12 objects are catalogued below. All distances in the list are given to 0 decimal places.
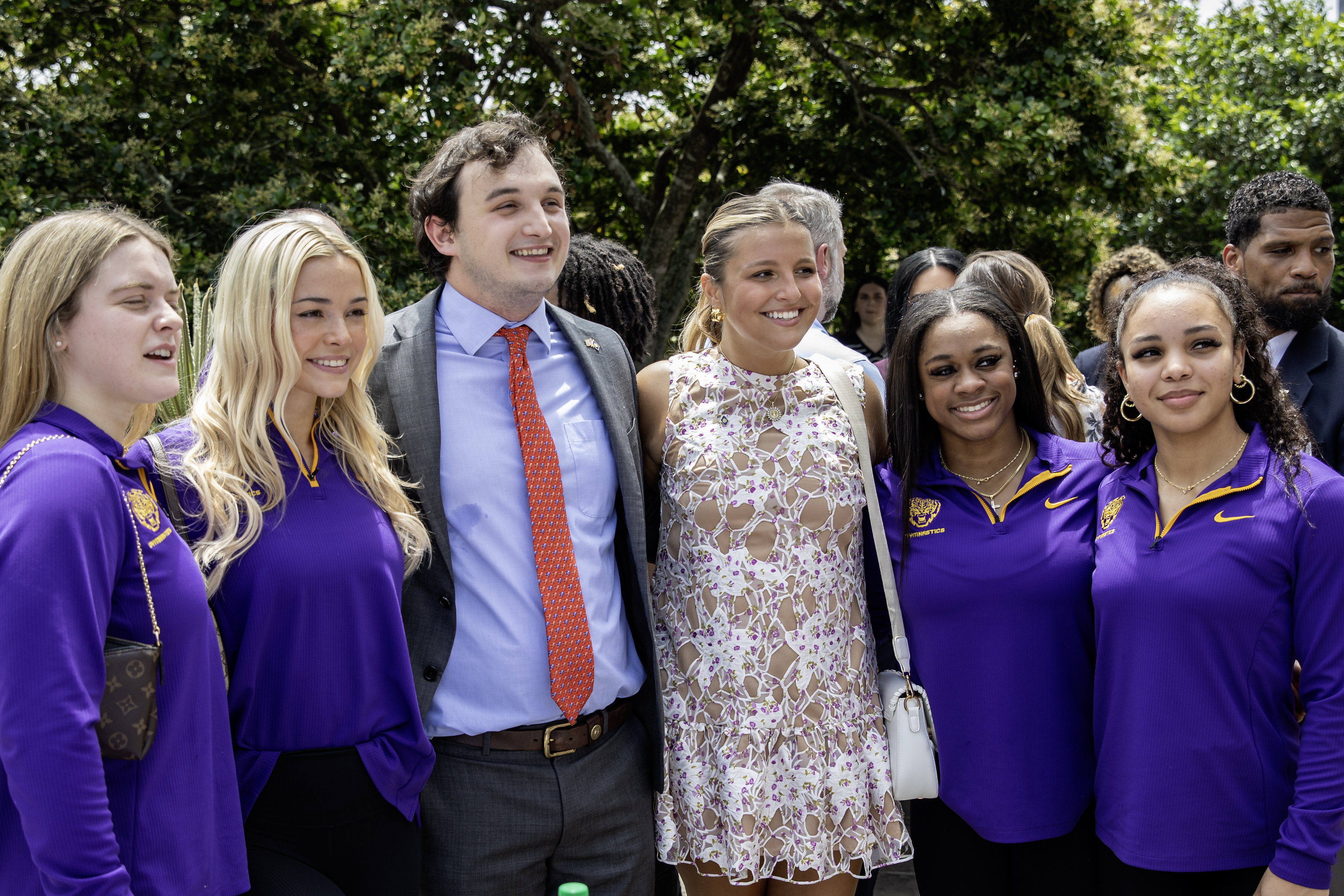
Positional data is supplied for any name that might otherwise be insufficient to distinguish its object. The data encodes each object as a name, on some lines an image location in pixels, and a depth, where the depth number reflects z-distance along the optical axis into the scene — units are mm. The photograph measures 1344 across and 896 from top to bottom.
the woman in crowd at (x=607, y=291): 3611
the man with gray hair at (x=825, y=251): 2908
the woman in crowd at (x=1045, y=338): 3377
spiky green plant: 3992
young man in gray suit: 2371
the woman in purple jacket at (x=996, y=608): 2471
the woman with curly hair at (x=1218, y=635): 2168
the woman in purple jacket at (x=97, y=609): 1599
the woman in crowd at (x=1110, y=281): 4820
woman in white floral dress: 2551
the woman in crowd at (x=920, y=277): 4457
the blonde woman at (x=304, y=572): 2070
